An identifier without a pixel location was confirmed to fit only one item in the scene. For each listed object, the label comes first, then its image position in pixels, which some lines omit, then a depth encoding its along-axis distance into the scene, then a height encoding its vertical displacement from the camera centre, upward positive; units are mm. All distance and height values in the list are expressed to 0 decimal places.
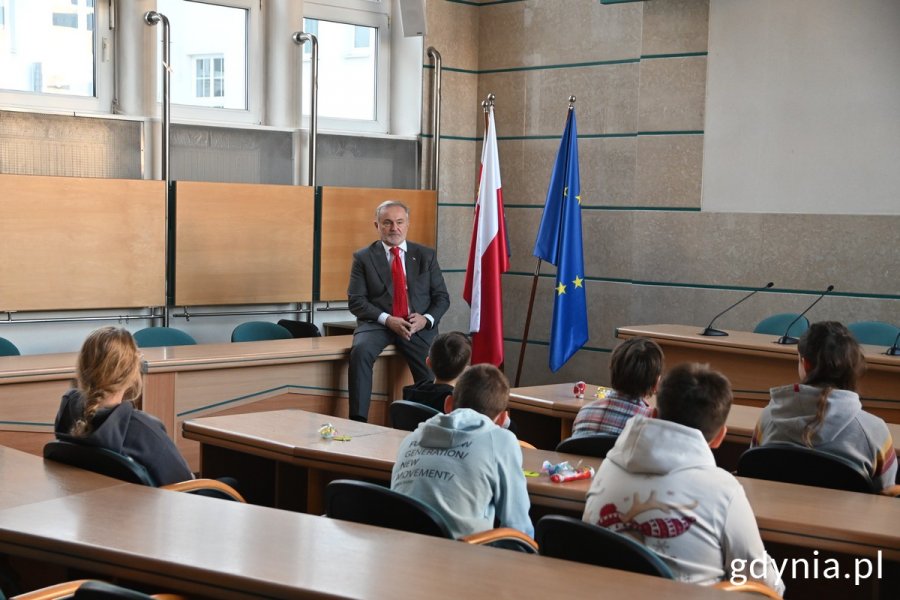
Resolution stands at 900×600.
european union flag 6922 -264
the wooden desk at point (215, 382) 4746 -948
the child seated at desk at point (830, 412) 3145 -605
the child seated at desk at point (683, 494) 2291 -629
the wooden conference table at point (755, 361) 5066 -790
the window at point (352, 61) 7656 +1008
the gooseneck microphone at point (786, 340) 5561 -674
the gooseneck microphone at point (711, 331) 5905 -680
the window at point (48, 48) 6156 +845
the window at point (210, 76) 7004 +786
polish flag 7000 -438
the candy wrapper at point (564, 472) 2949 -749
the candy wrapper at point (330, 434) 3486 -774
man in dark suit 6105 -549
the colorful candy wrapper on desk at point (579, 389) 4561 -793
